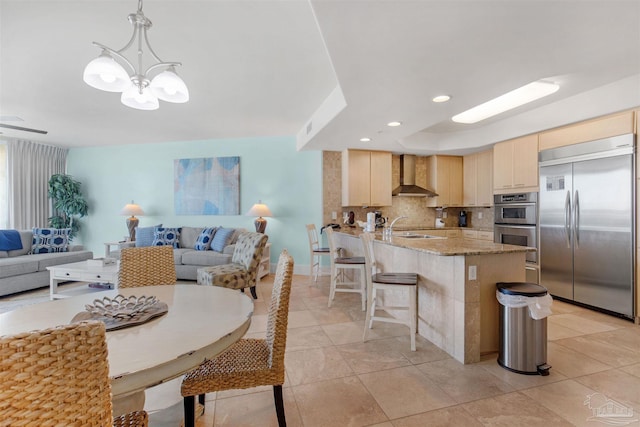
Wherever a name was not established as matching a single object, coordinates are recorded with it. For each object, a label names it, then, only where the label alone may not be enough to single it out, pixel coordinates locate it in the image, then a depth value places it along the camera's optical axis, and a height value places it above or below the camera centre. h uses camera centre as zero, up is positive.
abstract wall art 5.86 +0.55
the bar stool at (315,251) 4.63 -0.59
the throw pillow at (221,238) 5.09 -0.43
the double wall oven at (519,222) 4.13 -0.15
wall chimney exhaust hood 5.71 +0.64
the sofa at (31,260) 4.14 -0.72
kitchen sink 3.62 -0.29
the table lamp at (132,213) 5.77 +0.01
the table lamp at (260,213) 5.32 +0.00
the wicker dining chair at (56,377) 0.59 -0.35
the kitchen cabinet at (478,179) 5.38 +0.64
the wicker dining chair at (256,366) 1.35 -0.74
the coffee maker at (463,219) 6.13 -0.13
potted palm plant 6.01 +0.26
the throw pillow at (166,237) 5.33 -0.43
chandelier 1.88 +0.90
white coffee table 3.88 -0.80
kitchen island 2.37 -0.66
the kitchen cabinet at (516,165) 4.16 +0.70
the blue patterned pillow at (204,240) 5.18 -0.47
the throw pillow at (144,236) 5.49 -0.42
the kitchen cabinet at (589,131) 3.20 +0.97
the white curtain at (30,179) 5.63 +0.68
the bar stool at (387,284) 2.60 -0.63
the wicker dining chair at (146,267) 2.10 -0.39
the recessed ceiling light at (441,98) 2.86 +1.13
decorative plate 1.32 -0.44
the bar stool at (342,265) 3.60 -0.63
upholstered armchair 3.68 -0.74
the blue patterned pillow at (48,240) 4.96 -0.46
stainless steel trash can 2.21 -0.93
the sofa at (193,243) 4.81 -0.53
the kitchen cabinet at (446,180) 5.94 +0.66
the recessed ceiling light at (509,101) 3.27 +1.39
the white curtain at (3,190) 5.56 +0.44
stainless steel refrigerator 3.18 -0.12
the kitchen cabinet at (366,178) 5.43 +0.65
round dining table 0.95 -0.48
